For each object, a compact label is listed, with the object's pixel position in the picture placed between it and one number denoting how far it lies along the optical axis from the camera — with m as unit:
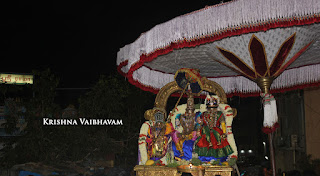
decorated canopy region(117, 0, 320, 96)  4.02
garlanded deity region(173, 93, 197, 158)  6.35
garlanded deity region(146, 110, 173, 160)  6.36
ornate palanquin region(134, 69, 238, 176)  5.95
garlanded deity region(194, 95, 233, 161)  5.93
